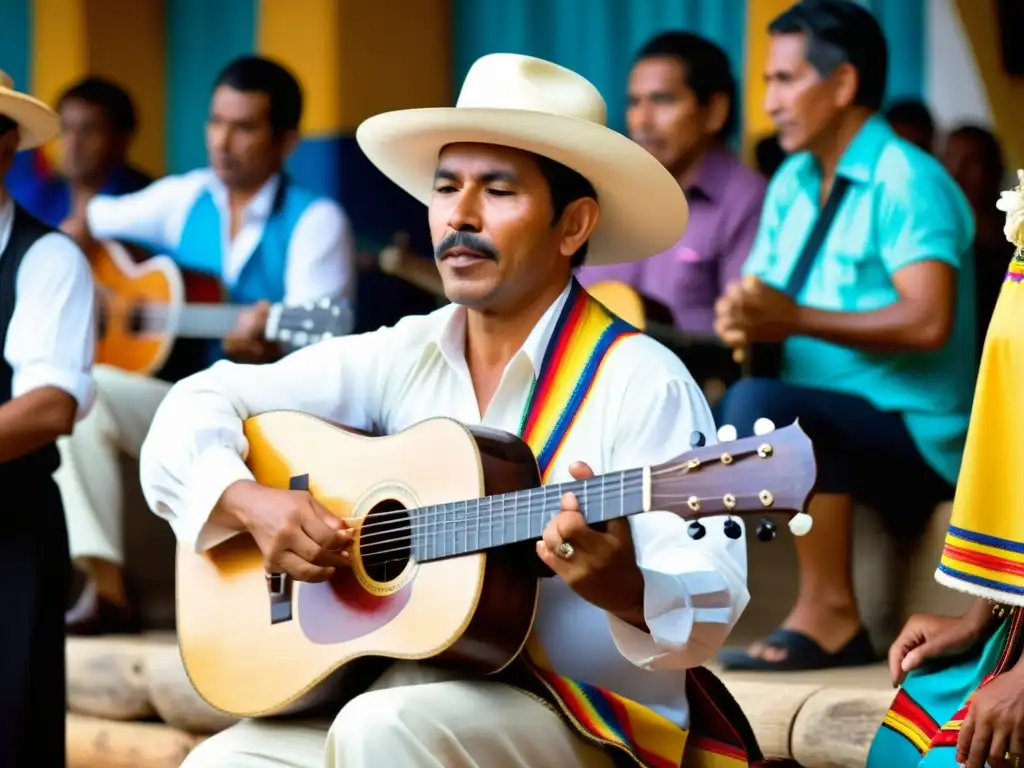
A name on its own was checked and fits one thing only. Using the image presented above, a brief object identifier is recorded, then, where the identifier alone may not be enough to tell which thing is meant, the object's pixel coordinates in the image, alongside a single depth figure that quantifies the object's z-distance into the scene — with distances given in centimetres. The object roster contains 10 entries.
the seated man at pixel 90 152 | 1185
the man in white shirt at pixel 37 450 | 699
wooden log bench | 697
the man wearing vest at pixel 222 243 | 969
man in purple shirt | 932
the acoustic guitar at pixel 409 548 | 463
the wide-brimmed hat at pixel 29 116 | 712
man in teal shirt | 757
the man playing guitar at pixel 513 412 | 495
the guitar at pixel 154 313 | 1034
